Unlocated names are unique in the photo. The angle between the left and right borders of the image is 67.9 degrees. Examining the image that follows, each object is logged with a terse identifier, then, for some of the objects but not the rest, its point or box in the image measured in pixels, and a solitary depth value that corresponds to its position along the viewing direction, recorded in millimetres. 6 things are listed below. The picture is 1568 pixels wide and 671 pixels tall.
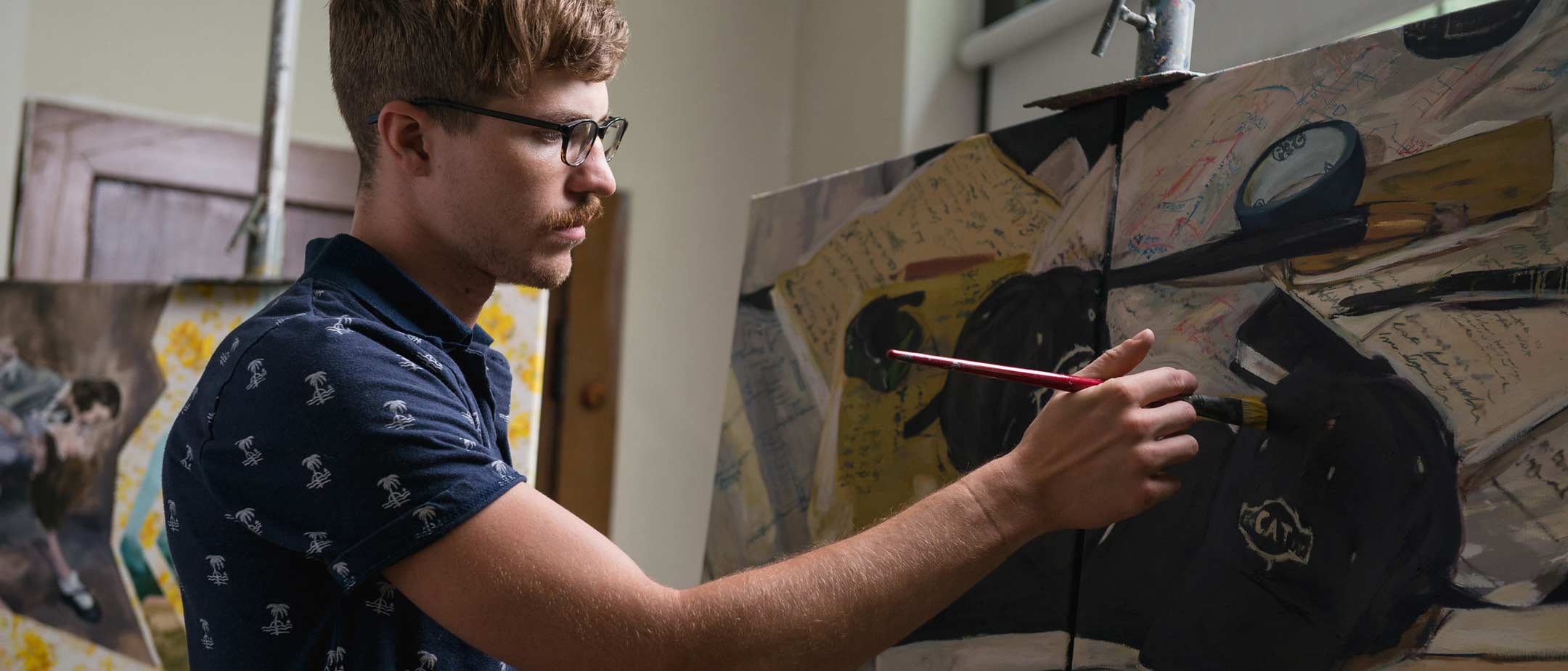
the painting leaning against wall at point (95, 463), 1737
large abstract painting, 792
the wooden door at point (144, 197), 2312
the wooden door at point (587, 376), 2740
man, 799
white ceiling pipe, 2014
